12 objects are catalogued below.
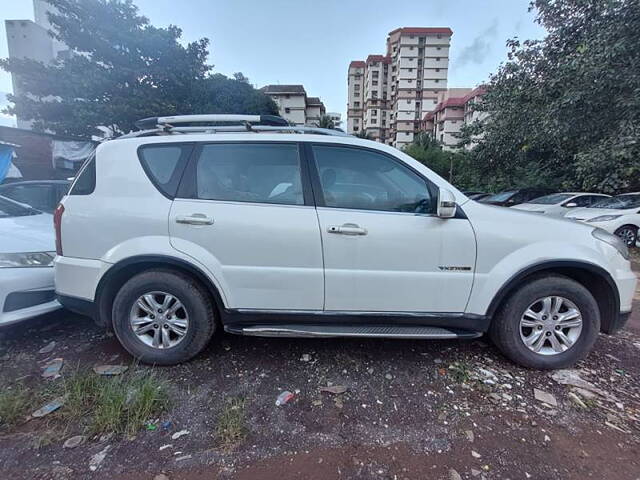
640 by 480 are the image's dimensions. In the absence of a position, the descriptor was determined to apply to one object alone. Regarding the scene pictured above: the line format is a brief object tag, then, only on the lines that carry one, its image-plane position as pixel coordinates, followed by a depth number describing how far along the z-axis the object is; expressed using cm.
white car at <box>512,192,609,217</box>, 836
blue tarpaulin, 753
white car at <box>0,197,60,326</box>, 254
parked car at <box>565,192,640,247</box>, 715
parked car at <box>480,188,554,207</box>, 1104
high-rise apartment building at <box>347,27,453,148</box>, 5456
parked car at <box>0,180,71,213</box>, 507
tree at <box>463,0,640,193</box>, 741
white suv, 224
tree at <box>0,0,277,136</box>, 1023
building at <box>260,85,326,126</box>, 5222
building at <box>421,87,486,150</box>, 4209
